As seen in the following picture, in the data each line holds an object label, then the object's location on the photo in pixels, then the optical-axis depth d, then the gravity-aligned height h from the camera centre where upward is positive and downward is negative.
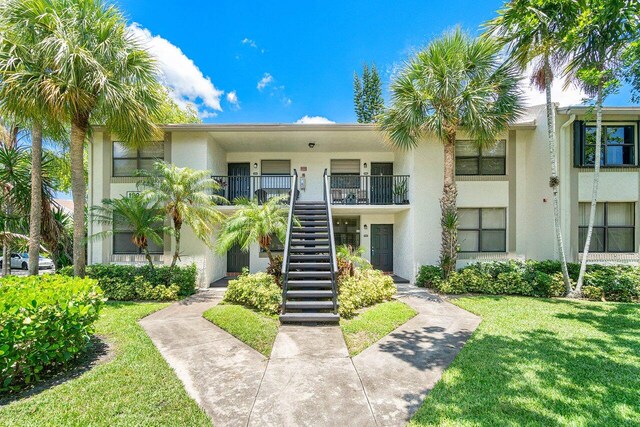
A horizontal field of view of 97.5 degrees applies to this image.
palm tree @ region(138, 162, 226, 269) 8.48 +0.53
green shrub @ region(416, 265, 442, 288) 9.75 -2.15
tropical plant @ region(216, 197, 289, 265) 7.88 -0.37
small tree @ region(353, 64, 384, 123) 28.91 +12.61
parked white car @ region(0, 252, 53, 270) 18.16 -3.07
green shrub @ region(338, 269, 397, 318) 6.98 -2.12
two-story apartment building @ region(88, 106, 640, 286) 9.88 +1.15
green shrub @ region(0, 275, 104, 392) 3.55 -1.57
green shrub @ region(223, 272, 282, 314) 7.12 -2.12
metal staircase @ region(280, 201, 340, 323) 6.63 -1.60
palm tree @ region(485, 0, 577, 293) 7.36 +5.01
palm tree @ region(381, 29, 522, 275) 8.68 +3.83
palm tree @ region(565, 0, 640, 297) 7.04 +4.62
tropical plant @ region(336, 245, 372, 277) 8.73 -1.41
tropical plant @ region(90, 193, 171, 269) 8.45 -0.06
